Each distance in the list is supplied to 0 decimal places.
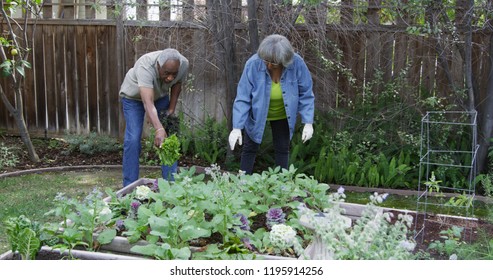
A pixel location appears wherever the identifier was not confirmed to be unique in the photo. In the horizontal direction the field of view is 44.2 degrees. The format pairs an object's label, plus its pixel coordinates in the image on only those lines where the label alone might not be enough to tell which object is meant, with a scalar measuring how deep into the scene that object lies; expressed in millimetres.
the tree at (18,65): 6316
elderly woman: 4816
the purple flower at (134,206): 3693
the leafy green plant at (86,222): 3207
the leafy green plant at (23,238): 2979
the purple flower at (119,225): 3552
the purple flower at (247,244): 3244
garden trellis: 5812
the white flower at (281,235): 2998
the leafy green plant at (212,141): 6723
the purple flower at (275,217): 3559
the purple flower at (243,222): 3414
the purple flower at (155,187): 4234
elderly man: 4895
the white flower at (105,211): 3402
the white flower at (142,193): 3885
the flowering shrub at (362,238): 2479
